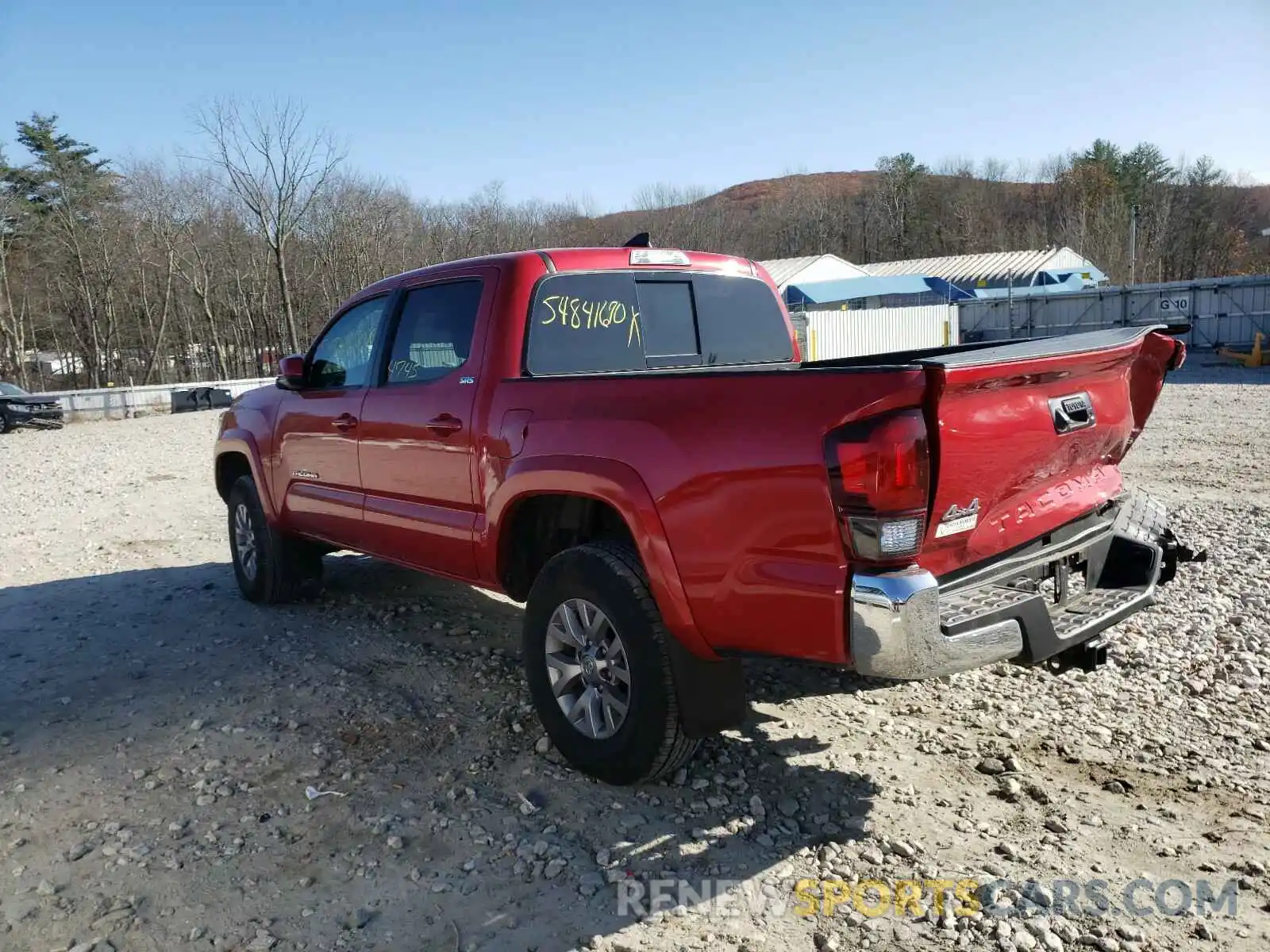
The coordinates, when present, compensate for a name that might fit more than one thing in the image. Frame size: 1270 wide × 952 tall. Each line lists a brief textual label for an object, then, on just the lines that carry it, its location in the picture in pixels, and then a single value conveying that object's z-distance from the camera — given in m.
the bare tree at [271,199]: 36.00
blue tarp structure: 46.16
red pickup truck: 2.72
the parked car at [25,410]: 22.45
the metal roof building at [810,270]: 49.72
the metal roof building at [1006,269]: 51.22
